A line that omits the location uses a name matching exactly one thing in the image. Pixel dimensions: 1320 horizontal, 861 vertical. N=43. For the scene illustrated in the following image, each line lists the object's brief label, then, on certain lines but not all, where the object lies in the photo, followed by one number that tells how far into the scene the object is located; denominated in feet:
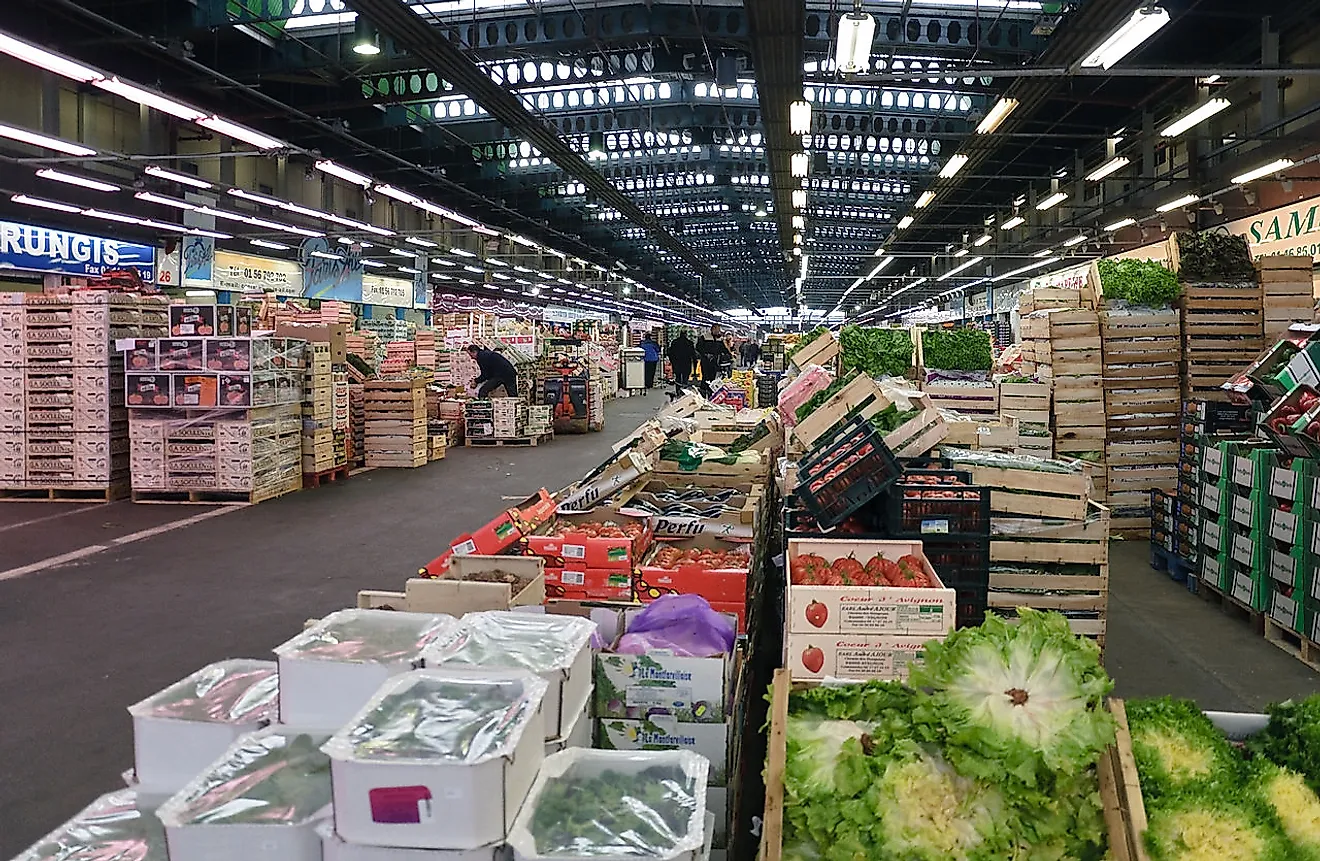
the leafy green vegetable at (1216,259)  29.35
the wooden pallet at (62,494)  36.91
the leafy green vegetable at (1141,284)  29.58
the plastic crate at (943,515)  15.70
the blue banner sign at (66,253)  58.49
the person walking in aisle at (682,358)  70.59
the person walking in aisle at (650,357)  116.88
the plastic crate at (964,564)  15.80
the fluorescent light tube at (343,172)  43.20
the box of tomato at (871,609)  11.61
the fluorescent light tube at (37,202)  53.11
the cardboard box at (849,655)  11.71
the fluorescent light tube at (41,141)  33.14
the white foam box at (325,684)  7.86
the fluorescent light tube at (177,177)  45.02
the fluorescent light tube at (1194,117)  32.48
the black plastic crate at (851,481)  15.70
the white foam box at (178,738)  7.82
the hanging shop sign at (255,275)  76.84
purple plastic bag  10.48
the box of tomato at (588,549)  15.72
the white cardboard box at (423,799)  5.97
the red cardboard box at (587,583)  15.72
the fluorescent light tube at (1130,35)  22.86
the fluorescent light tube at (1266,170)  39.78
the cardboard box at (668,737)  9.72
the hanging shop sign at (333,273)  86.08
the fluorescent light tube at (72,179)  46.98
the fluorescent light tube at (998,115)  37.17
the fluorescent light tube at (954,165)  47.98
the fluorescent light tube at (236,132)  34.17
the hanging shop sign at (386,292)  98.37
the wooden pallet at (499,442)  59.11
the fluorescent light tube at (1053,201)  55.36
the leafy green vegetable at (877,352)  33.96
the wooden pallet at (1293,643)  18.13
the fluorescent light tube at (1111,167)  43.80
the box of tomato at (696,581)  15.19
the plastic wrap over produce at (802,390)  27.20
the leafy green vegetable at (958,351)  36.24
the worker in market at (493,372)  57.57
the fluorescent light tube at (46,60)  24.09
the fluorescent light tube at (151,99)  28.96
